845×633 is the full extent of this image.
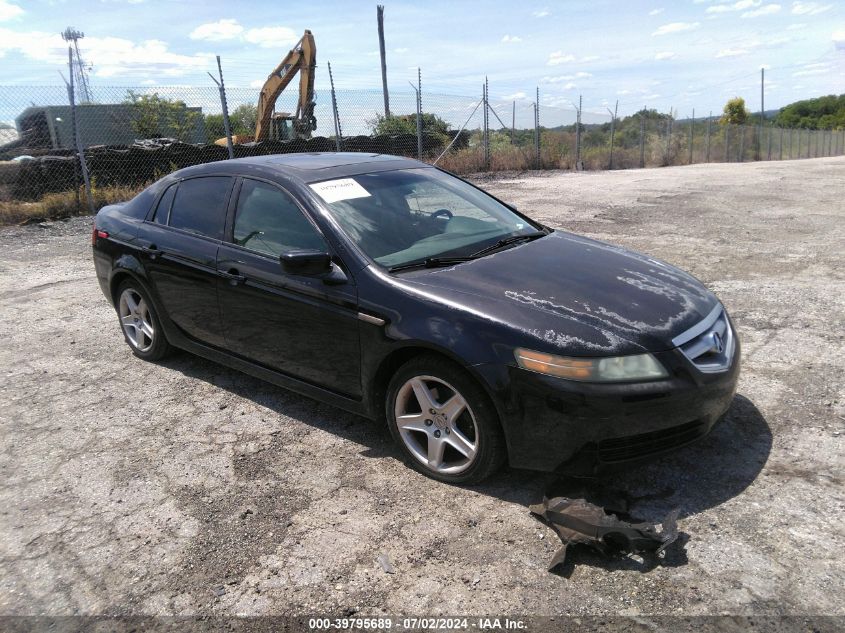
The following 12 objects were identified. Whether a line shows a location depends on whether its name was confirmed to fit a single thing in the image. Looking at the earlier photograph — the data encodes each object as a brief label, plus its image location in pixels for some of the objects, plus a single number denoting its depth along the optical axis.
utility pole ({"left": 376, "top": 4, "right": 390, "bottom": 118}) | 28.05
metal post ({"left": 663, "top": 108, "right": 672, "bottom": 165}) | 27.17
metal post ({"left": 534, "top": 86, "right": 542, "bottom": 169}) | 20.54
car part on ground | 2.54
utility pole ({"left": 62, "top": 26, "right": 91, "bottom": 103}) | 12.09
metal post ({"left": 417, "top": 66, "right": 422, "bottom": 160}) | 17.20
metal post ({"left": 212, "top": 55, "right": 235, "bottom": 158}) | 13.33
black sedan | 2.80
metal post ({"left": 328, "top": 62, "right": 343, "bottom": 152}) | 15.45
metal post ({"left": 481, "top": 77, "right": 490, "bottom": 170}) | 19.16
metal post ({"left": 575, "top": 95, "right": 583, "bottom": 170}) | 21.50
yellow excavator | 18.84
